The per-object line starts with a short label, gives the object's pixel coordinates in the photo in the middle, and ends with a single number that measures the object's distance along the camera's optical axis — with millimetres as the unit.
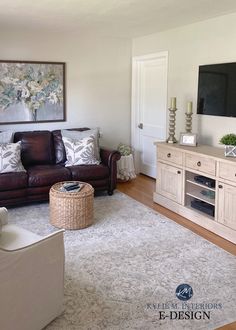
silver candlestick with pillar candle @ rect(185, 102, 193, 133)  4559
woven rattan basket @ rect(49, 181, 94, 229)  3857
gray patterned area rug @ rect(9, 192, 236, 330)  2404
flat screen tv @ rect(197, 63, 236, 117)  4074
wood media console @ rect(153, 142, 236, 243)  3592
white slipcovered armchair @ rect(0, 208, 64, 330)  1970
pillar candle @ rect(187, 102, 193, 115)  4555
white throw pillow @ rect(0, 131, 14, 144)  4875
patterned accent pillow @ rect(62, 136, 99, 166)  5004
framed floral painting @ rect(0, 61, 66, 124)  5262
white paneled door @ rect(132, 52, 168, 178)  5672
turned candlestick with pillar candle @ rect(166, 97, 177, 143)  4672
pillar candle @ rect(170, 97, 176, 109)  4668
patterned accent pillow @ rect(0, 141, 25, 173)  4473
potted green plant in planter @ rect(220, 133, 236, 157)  3684
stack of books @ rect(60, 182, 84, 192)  4020
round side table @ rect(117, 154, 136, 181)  5922
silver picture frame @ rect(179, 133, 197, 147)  4391
